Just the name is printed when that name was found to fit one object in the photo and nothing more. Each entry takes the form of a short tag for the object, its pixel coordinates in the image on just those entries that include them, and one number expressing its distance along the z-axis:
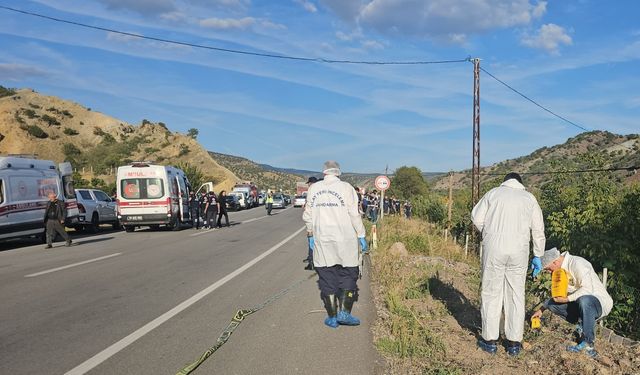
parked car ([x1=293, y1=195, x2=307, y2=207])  56.17
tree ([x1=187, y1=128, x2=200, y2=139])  100.39
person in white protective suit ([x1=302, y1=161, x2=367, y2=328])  6.50
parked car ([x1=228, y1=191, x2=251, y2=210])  49.67
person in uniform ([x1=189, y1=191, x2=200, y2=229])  23.98
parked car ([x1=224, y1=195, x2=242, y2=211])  45.78
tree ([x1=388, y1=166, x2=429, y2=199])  96.76
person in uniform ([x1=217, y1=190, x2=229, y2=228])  24.19
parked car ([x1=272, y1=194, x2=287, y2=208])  53.83
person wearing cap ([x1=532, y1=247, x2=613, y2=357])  5.56
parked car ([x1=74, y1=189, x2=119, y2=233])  21.98
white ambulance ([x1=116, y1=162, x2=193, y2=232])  20.89
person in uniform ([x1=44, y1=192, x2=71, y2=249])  16.14
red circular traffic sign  27.44
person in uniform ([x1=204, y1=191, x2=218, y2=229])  23.41
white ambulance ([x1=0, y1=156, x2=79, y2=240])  15.97
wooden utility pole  22.66
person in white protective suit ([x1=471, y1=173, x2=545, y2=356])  5.45
